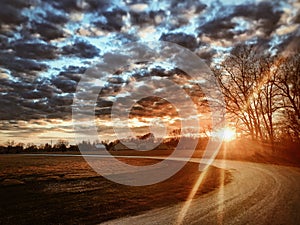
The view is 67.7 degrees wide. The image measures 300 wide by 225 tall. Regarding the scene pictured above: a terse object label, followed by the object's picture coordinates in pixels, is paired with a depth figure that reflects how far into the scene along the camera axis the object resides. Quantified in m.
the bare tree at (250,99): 24.65
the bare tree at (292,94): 22.05
